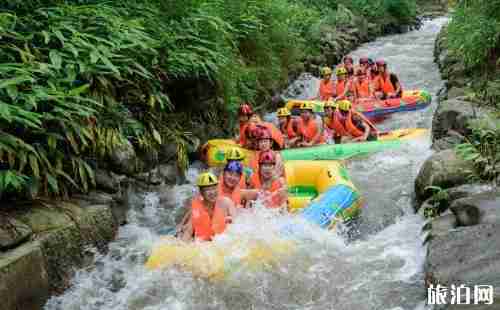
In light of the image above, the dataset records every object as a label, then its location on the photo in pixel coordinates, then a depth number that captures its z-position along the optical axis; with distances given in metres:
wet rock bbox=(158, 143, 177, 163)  7.60
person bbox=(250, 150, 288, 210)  6.15
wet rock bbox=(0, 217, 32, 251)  4.47
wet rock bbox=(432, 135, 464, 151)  7.38
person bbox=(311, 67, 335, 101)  12.58
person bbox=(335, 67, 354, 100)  12.30
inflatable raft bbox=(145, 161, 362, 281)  5.11
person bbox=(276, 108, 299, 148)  9.32
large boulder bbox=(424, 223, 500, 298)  3.88
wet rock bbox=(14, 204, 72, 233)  4.86
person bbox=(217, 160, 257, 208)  5.95
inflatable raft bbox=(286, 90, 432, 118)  12.02
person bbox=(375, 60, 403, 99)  12.35
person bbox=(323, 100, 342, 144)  9.62
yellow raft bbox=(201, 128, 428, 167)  8.41
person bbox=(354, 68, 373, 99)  12.43
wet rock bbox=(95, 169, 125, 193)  6.14
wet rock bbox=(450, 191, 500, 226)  4.57
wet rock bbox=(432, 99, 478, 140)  7.54
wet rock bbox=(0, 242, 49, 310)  4.20
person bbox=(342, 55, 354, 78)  12.98
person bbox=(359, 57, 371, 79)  12.77
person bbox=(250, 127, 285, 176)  6.65
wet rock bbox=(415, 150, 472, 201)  6.00
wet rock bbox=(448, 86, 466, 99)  10.05
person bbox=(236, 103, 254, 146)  8.68
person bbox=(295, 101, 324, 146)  9.27
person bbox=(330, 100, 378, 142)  9.43
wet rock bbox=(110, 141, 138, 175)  6.49
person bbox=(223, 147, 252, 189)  6.17
